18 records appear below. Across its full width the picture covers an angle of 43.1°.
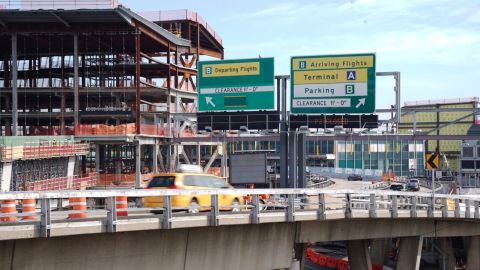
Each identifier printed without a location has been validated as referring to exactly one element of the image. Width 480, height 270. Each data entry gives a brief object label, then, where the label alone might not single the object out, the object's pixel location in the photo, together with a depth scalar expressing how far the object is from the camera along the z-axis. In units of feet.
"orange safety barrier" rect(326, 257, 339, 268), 125.51
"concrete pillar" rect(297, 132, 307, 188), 107.24
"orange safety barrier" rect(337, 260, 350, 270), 122.52
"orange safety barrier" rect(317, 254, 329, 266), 129.90
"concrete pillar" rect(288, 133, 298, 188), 106.11
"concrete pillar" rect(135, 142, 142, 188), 187.83
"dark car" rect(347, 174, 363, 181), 322.14
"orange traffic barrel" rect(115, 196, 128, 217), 48.42
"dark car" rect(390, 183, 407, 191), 203.10
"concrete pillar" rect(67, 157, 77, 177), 176.24
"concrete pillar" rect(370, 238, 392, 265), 115.75
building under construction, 191.72
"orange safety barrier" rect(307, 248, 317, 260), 136.69
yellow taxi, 60.08
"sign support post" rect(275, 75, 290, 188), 106.01
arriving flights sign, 114.42
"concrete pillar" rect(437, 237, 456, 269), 102.22
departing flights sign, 119.44
